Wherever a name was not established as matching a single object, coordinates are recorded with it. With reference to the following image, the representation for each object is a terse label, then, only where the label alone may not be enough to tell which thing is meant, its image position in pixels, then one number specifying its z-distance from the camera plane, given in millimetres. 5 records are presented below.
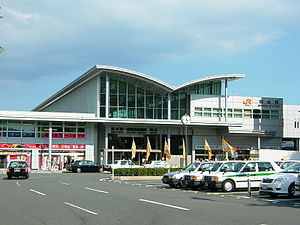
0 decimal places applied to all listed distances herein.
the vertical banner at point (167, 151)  51281
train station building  55438
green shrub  35750
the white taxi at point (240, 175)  21375
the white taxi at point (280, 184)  18062
